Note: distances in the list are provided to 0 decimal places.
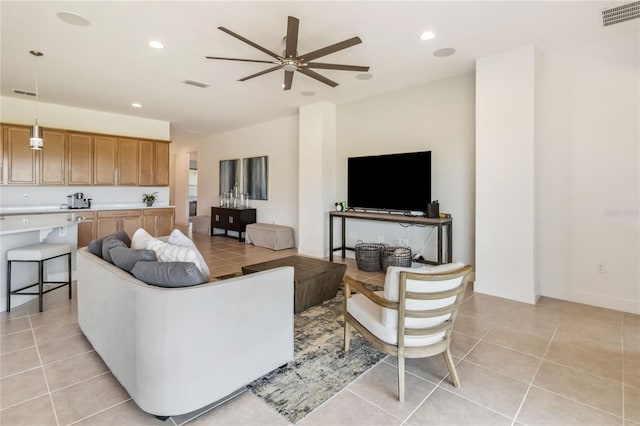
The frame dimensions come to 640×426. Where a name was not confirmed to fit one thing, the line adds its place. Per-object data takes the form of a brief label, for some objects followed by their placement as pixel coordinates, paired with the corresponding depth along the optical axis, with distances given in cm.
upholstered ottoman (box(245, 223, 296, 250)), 670
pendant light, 356
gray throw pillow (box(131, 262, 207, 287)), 180
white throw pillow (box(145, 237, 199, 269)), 221
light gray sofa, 164
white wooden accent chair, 181
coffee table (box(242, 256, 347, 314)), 324
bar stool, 320
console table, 423
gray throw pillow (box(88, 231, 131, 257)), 262
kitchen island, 328
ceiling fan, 263
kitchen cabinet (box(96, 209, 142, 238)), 582
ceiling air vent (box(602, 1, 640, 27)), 279
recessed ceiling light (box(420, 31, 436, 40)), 324
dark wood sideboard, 766
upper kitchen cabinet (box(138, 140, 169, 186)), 663
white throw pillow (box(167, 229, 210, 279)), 249
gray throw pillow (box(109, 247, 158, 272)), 205
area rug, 189
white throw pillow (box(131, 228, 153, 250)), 260
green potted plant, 679
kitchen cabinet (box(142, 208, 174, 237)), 649
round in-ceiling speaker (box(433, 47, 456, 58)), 361
